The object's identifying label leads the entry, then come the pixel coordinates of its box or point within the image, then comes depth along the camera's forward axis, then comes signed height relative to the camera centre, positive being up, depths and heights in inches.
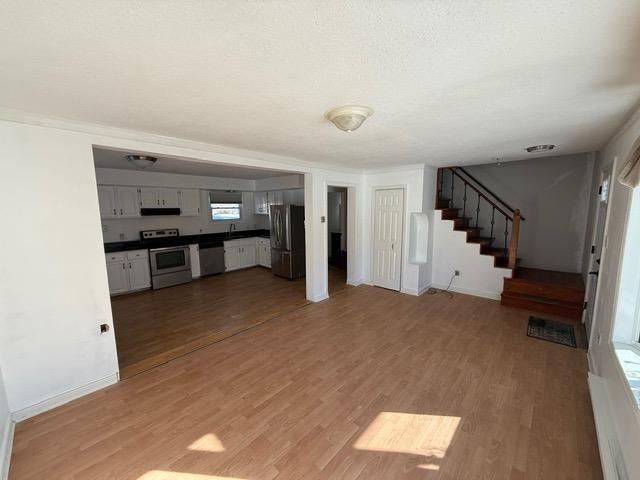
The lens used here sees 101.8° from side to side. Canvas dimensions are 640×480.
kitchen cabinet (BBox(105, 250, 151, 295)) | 189.9 -43.9
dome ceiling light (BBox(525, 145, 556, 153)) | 126.5 +30.7
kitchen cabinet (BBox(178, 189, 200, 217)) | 239.1 +9.6
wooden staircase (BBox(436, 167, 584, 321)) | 154.4 -24.5
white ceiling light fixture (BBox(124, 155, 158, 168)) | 139.4 +28.9
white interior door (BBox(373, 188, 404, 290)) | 194.9 -20.5
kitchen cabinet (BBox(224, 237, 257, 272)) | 256.4 -42.5
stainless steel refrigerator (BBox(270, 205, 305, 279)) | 230.5 -25.1
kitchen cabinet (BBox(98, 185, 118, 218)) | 194.7 +9.0
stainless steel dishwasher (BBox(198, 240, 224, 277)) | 238.4 -42.1
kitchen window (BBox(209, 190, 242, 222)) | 267.0 +7.4
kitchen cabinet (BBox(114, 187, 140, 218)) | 203.0 +8.6
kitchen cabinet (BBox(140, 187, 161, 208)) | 214.4 +12.9
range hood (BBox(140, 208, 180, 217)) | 215.8 +1.3
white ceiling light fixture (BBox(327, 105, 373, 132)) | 71.1 +26.8
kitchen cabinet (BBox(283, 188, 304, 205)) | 256.2 +15.4
